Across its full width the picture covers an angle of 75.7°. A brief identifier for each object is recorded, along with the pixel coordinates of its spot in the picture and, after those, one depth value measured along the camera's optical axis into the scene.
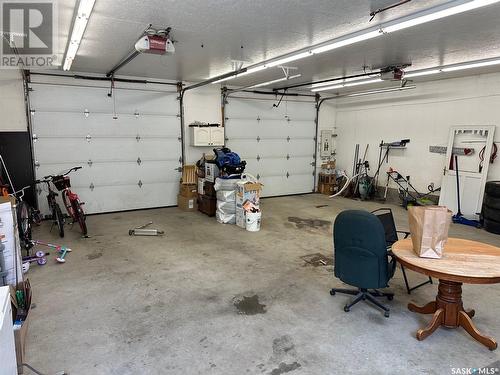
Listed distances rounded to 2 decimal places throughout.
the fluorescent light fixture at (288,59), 4.24
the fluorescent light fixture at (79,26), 2.63
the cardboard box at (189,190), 6.99
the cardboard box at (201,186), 6.70
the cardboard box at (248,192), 5.57
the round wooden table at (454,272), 2.28
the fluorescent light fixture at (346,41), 3.34
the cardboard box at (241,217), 5.67
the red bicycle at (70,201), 5.14
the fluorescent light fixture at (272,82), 6.13
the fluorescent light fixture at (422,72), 5.65
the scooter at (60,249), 4.15
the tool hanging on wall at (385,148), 7.75
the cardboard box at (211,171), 6.33
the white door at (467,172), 6.18
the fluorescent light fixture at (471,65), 4.91
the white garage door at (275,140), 8.10
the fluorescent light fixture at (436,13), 2.57
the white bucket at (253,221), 5.51
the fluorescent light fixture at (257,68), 5.10
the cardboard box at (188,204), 7.00
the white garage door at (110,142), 6.12
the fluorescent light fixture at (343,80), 6.04
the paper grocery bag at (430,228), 2.43
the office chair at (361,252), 2.70
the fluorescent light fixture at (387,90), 6.88
